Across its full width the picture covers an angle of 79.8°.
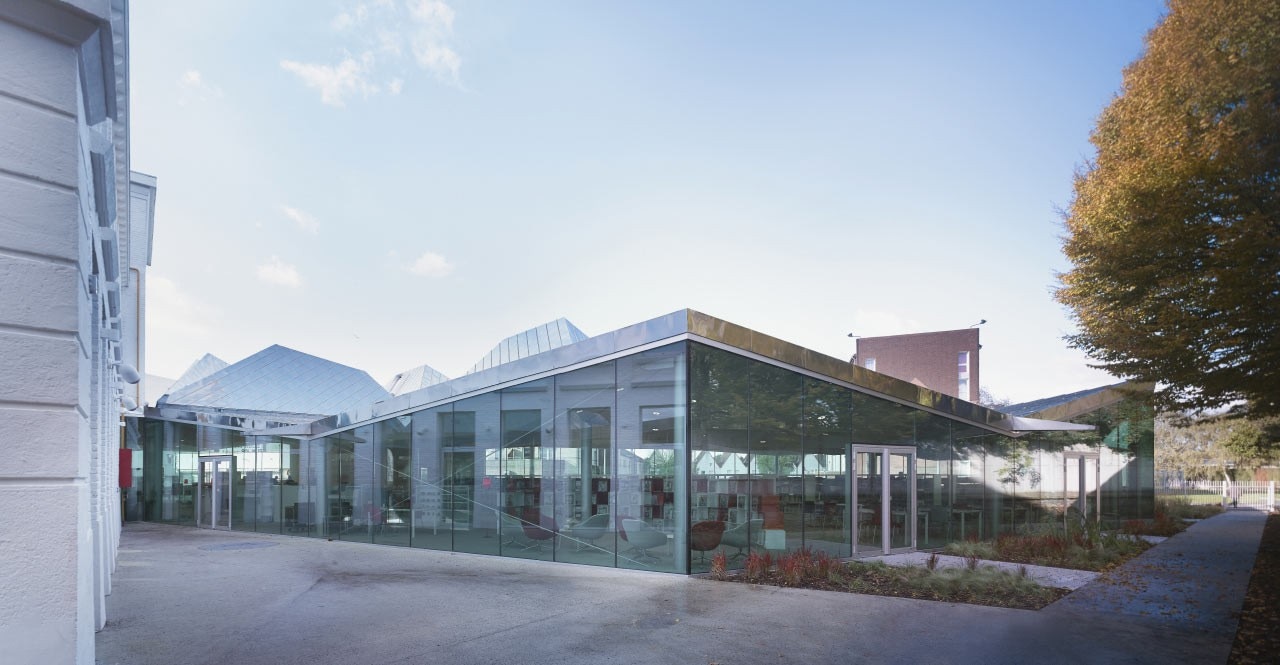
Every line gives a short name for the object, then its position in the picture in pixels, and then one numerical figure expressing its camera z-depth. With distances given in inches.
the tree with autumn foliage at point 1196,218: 507.5
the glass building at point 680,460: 559.5
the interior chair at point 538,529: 611.8
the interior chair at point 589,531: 584.4
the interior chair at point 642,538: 557.9
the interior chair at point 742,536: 560.4
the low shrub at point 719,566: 532.1
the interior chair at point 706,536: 547.5
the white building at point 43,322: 124.4
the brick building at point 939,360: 2229.3
